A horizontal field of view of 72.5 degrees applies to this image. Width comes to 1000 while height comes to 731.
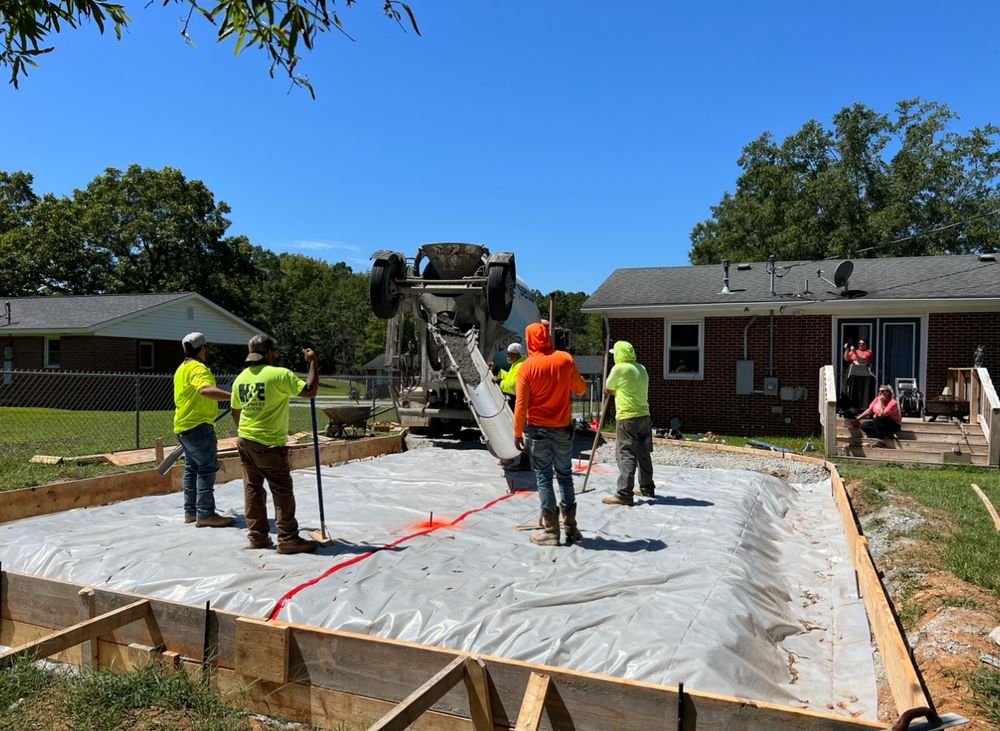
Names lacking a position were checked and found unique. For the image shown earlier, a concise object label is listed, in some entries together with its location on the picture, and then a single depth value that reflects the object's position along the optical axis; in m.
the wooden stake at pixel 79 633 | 3.33
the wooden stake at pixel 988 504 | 6.50
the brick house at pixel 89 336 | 23.89
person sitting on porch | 11.70
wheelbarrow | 12.89
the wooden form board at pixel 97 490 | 6.40
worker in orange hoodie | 5.61
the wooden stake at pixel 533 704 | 2.68
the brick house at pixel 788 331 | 14.23
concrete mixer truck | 11.31
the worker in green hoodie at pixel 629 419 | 7.19
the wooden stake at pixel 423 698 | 2.58
